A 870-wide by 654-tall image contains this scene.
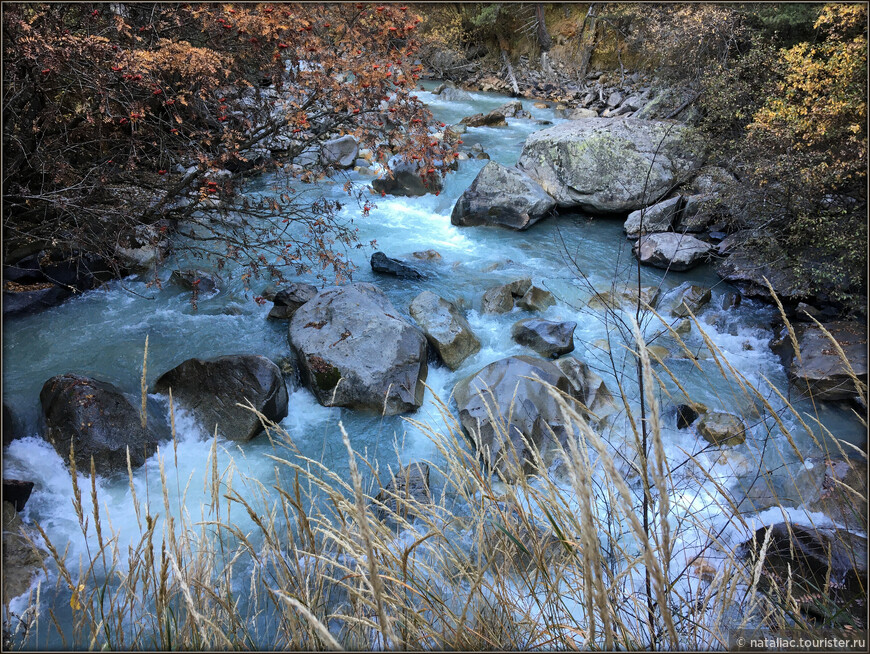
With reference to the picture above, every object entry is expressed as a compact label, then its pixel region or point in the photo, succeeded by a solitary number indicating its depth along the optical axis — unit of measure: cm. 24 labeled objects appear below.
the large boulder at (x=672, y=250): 618
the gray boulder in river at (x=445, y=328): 477
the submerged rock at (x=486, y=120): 1144
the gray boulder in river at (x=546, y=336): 480
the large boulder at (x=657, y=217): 679
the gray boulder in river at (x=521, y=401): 370
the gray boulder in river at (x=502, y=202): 728
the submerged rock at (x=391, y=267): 600
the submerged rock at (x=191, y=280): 530
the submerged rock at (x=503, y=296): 548
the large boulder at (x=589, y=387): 415
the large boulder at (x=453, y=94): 1359
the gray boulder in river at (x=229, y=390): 382
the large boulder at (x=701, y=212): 618
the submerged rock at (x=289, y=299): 507
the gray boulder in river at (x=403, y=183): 791
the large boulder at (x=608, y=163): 750
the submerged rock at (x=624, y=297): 525
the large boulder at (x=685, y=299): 548
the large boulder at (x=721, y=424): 364
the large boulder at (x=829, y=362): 396
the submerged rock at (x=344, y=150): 847
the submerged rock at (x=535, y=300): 550
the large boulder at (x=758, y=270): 506
